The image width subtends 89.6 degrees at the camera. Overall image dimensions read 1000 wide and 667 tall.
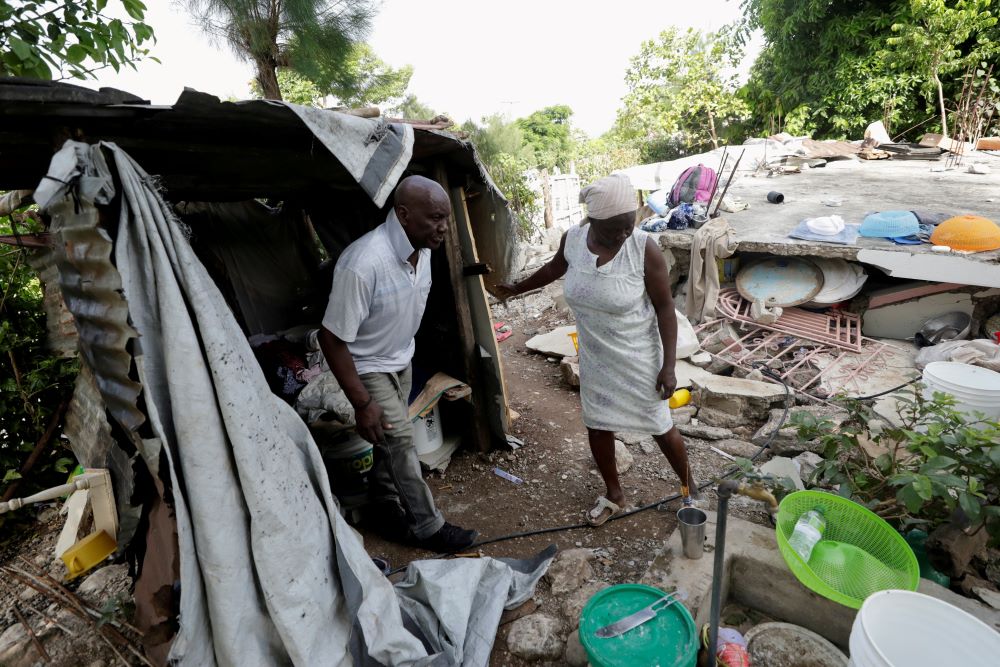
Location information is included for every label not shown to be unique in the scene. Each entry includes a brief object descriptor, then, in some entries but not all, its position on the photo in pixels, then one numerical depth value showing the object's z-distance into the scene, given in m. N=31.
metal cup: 2.32
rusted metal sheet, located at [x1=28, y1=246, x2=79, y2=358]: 2.71
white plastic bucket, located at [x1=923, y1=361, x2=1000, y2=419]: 3.06
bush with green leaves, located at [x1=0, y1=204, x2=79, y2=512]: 3.16
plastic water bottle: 2.09
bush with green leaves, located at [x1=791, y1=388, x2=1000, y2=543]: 2.06
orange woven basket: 5.00
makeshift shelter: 1.50
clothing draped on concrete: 6.02
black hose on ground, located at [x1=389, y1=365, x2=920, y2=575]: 3.02
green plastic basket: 1.97
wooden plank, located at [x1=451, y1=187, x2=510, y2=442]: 3.58
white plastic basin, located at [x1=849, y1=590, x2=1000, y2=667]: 1.53
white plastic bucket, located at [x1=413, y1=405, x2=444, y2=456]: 3.70
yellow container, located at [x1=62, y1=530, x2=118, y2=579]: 1.93
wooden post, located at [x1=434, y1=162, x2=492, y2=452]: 3.51
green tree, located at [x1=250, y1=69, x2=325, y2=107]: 13.11
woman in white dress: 2.38
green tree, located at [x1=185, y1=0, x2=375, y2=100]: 7.43
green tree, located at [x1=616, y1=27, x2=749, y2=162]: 18.64
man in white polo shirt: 2.37
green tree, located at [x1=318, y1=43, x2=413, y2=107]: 8.95
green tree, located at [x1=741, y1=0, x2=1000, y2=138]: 13.54
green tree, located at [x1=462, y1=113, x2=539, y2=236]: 12.73
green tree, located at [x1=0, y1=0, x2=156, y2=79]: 2.64
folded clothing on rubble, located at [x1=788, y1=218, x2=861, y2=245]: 5.72
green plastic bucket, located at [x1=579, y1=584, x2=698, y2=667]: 1.73
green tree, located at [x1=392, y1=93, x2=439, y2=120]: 16.08
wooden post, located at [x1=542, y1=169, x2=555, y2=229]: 12.37
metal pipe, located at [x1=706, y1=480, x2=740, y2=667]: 1.46
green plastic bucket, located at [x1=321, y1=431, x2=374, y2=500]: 3.14
